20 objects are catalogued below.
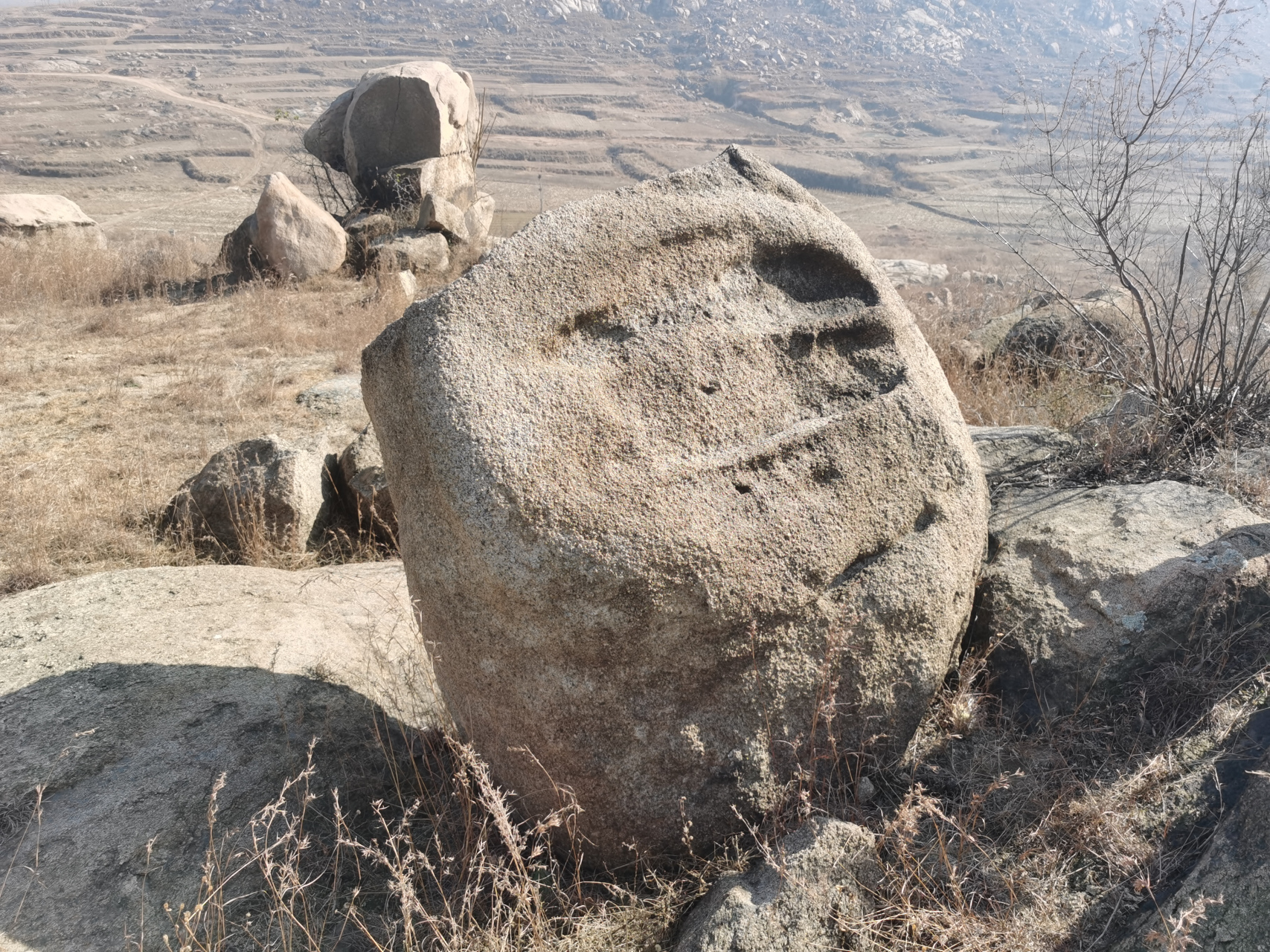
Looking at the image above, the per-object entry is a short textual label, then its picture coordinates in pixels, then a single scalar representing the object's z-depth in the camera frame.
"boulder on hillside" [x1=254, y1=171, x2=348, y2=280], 9.48
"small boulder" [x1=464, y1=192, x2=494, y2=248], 11.55
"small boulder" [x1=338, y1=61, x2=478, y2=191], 11.98
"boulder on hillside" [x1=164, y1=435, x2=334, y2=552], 4.22
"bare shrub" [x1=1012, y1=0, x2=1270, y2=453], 3.67
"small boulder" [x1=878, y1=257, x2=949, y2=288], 20.33
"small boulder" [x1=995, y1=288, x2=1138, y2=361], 5.84
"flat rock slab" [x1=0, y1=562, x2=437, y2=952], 2.17
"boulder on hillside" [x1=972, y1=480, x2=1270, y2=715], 2.49
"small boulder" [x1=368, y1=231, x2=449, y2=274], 9.97
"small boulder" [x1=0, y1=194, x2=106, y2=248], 10.09
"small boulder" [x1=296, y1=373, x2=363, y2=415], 6.09
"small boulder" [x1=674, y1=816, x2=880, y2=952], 1.84
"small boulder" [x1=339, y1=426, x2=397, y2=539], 4.41
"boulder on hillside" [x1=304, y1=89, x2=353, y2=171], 12.85
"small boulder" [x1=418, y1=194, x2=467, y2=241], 10.58
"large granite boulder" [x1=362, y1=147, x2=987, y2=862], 1.94
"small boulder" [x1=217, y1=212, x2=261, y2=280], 9.69
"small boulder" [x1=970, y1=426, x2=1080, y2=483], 3.33
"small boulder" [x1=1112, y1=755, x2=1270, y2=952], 1.68
